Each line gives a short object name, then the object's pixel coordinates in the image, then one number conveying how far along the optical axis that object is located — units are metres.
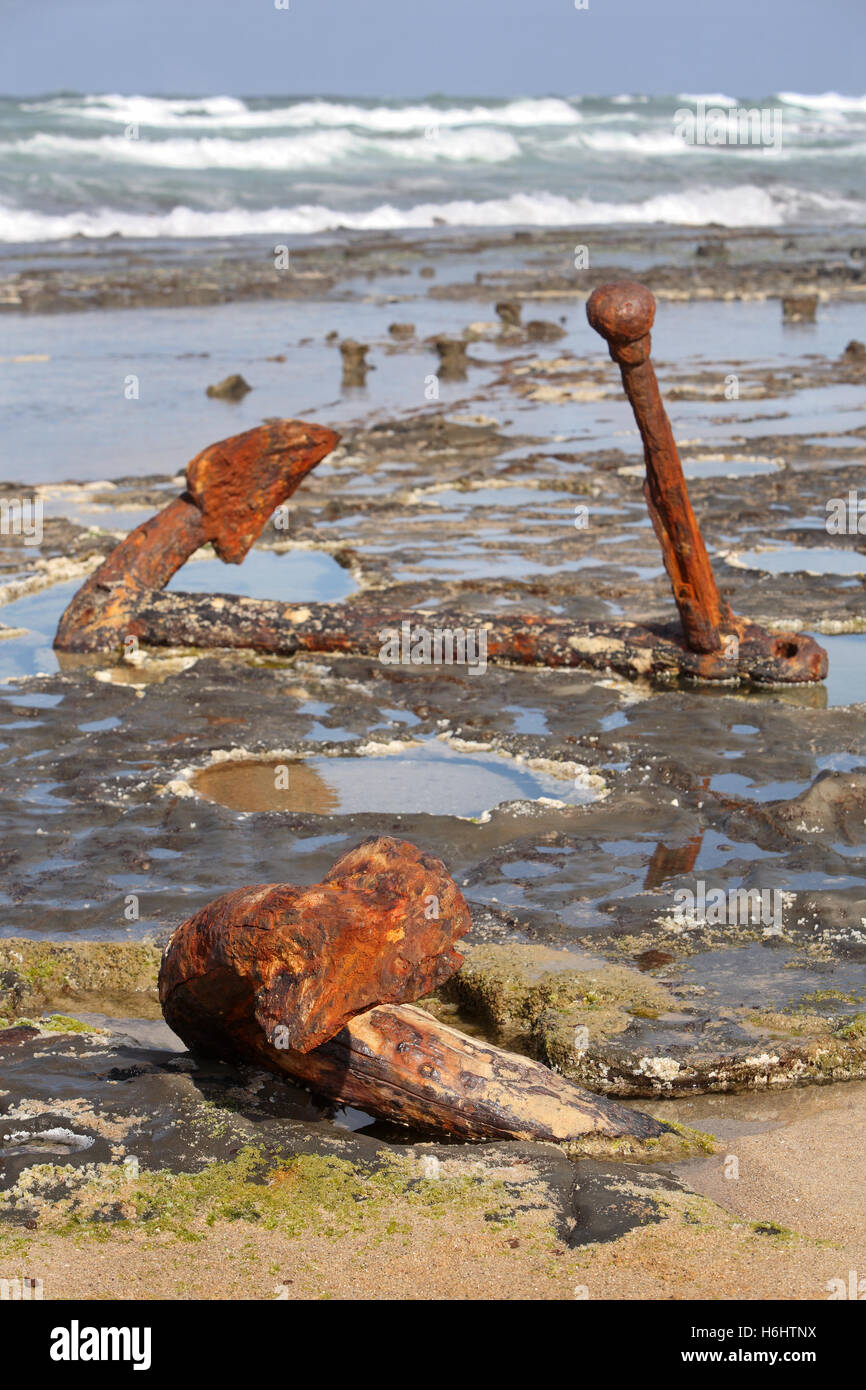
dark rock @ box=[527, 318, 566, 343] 16.42
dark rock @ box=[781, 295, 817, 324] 17.45
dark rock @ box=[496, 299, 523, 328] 17.16
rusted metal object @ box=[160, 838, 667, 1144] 2.66
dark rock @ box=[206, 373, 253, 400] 12.51
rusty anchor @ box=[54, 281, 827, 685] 5.77
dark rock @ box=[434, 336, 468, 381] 13.96
